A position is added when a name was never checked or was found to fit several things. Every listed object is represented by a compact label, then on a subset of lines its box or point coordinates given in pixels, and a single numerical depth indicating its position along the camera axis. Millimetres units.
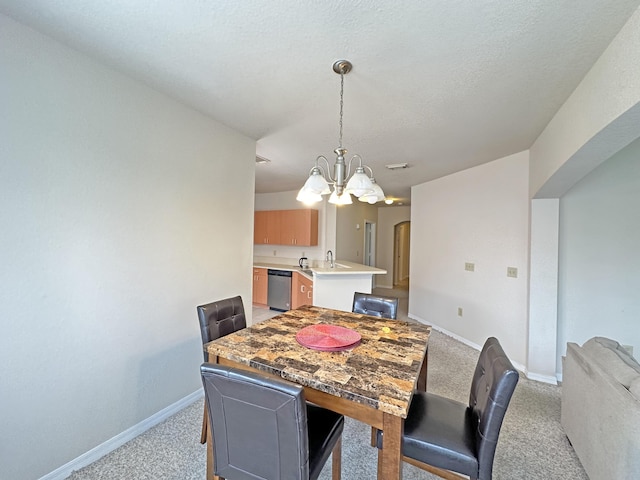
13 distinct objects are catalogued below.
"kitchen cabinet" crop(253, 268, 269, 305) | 5375
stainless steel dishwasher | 5109
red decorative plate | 1533
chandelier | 1718
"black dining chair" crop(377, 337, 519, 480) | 1152
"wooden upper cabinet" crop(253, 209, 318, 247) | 5469
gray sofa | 1310
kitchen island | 3939
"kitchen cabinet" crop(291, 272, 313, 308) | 4535
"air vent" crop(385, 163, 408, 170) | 3730
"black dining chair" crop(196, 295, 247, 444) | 1833
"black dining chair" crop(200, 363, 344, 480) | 960
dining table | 1095
